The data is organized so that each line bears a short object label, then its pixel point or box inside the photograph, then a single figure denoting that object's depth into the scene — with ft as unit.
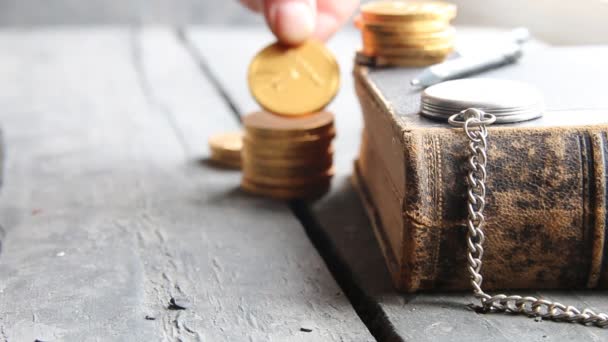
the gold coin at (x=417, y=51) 1.82
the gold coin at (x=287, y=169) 1.86
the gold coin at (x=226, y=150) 2.00
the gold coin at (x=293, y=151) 1.85
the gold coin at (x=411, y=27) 1.81
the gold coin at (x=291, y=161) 1.85
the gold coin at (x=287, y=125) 1.84
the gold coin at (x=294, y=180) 1.86
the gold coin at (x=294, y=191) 1.86
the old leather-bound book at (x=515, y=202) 1.55
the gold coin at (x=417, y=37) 1.81
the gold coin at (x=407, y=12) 1.81
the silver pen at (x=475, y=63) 1.71
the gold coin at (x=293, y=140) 1.84
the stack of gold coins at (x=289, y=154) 1.84
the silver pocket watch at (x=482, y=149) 1.54
